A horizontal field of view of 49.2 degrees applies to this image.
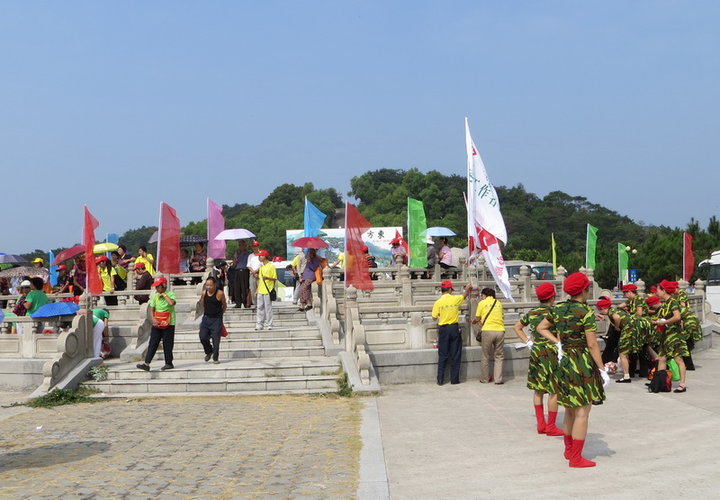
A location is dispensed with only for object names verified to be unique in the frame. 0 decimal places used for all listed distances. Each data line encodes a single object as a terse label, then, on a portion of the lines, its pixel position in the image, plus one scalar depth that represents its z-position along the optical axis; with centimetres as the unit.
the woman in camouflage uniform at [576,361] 709
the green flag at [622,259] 2908
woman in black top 1386
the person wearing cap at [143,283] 1812
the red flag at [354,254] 1461
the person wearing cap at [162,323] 1333
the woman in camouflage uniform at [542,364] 774
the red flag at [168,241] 1777
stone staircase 1305
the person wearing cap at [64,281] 1824
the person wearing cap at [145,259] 1953
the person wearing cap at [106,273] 1959
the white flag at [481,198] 1351
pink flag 2039
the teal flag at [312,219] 2314
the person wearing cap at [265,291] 1577
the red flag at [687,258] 2716
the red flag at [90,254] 1562
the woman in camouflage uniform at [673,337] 1235
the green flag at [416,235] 2167
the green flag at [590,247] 2617
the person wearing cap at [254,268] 1763
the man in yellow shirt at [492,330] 1352
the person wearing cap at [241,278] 1893
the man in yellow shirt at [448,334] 1338
